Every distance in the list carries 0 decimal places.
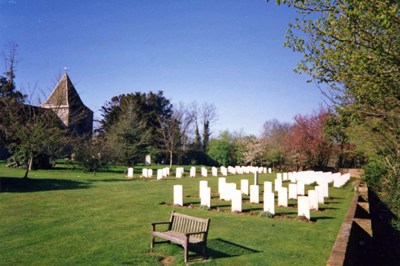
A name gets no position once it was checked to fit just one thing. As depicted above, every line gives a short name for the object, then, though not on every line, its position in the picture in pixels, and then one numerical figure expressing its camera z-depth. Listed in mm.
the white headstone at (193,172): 31875
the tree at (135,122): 35625
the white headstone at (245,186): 18203
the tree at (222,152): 53719
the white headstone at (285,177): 29516
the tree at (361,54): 7402
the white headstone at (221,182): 16891
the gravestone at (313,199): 14329
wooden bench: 7392
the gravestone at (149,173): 28984
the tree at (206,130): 67700
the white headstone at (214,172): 34238
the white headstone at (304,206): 12067
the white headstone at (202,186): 14716
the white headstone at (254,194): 15609
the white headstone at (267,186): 15756
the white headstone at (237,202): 13461
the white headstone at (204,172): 32450
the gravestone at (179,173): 30766
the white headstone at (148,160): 51656
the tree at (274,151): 46406
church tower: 48969
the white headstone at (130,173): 28144
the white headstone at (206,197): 14047
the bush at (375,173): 21328
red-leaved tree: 39750
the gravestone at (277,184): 18434
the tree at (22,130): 21853
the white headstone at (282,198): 15023
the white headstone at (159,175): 28070
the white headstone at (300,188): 18828
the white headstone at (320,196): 16144
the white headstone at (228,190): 15872
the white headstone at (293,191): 17312
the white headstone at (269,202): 12711
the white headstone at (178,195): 14612
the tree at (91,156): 30484
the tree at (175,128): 49625
